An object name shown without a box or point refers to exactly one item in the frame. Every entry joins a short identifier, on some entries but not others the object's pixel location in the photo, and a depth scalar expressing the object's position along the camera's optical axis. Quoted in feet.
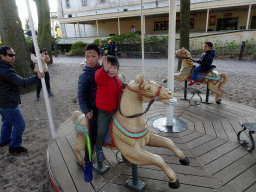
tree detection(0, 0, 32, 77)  22.61
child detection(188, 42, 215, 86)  15.40
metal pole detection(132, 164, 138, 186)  7.75
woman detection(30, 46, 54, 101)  18.89
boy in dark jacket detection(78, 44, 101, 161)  7.42
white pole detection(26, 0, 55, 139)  9.59
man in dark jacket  9.45
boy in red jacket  6.29
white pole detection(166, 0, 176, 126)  10.36
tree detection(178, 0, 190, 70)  28.14
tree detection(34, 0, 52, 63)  42.88
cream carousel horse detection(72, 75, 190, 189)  6.29
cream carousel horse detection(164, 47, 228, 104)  15.87
